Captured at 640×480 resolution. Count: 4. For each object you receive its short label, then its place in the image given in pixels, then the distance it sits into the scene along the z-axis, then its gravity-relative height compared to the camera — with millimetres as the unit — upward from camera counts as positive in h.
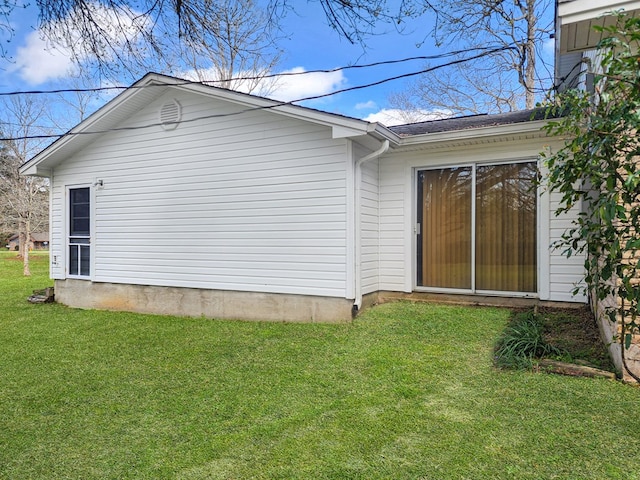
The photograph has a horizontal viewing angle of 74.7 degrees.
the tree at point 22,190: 16266 +1977
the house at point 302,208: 5855 +452
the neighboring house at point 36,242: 39531 -535
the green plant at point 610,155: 2217 +512
